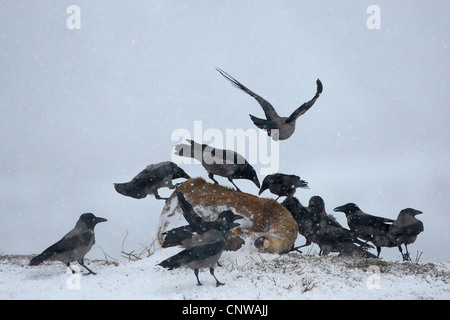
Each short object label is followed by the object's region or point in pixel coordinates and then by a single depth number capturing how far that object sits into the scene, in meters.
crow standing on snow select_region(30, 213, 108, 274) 7.29
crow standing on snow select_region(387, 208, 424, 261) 9.71
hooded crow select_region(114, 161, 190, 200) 10.73
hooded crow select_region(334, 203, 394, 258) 10.02
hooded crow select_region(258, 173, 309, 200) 11.62
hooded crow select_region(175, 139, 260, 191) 10.13
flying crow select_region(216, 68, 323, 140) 10.30
